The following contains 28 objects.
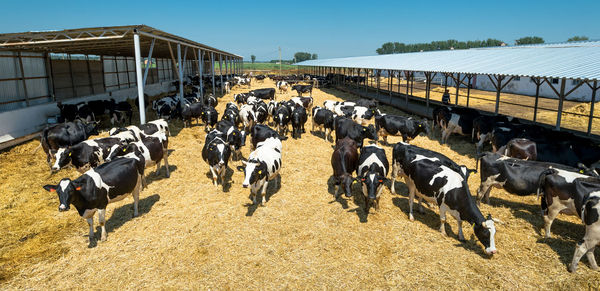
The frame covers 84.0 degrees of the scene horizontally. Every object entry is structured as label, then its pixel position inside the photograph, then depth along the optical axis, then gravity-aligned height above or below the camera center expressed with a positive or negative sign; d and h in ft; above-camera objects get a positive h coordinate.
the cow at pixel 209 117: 55.52 -5.26
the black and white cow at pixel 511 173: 26.32 -7.33
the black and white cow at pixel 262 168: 27.30 -7.07
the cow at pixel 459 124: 49.44 -6.23
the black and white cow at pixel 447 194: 21.49 -8.01
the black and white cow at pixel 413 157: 27.45 -6.32
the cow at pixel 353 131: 42.75 -6.13
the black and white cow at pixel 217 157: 32.53 -7.00
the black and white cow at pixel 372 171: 25.32 -7.11
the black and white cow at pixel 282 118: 54.04 -5.38
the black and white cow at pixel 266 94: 93.28 -2.64
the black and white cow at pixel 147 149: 31.40 -6.01
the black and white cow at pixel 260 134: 39.73 -5.86
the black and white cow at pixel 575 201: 19.95 -7.92
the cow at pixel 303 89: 114.90 -1.72
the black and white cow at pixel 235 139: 39.86 -6.47
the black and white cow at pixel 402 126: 45.91 -6.01
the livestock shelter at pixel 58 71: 45.09 +3.02
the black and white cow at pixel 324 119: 51.34 -5.59
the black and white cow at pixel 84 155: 31.48 -6.48
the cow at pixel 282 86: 125.62 -0.69
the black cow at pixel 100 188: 21.53 -7.00
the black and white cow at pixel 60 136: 38.42 -5.86
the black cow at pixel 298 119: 53.65 -5.62
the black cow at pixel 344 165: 28.12 -7.28
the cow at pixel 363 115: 57.98 -5.44
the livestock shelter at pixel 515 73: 43.16 +1.08
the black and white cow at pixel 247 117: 55.31 -5.32
